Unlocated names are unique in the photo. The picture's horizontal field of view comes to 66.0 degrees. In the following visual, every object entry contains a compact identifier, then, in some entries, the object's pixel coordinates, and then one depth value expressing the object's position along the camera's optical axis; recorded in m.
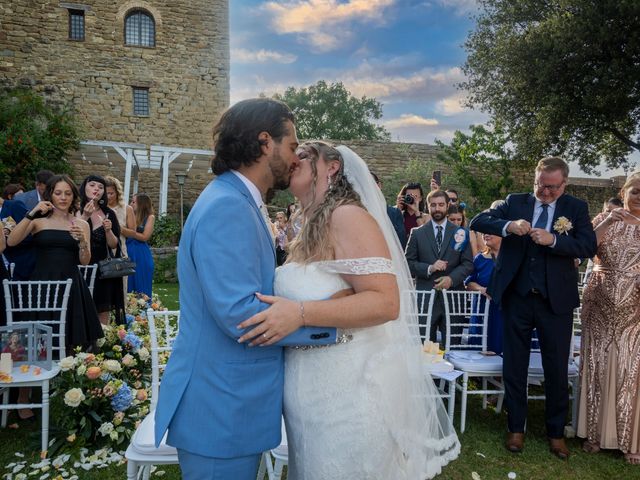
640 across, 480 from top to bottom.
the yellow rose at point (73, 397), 3.39
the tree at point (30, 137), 13.62
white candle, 3.45
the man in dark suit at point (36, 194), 6.45
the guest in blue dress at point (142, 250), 6.91
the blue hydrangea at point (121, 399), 3.59
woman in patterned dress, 3.79
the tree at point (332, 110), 37.72
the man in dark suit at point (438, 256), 5.36
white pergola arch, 14.83
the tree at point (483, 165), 16.45
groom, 1.53
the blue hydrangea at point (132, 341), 4.20
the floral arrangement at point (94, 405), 3.51
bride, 1.79
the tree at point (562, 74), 12.96
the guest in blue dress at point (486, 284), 4.85
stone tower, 16.83
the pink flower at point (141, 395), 3.55
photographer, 6.45
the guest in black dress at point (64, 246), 4.45
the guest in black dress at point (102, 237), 5.51
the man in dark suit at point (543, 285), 3.72
